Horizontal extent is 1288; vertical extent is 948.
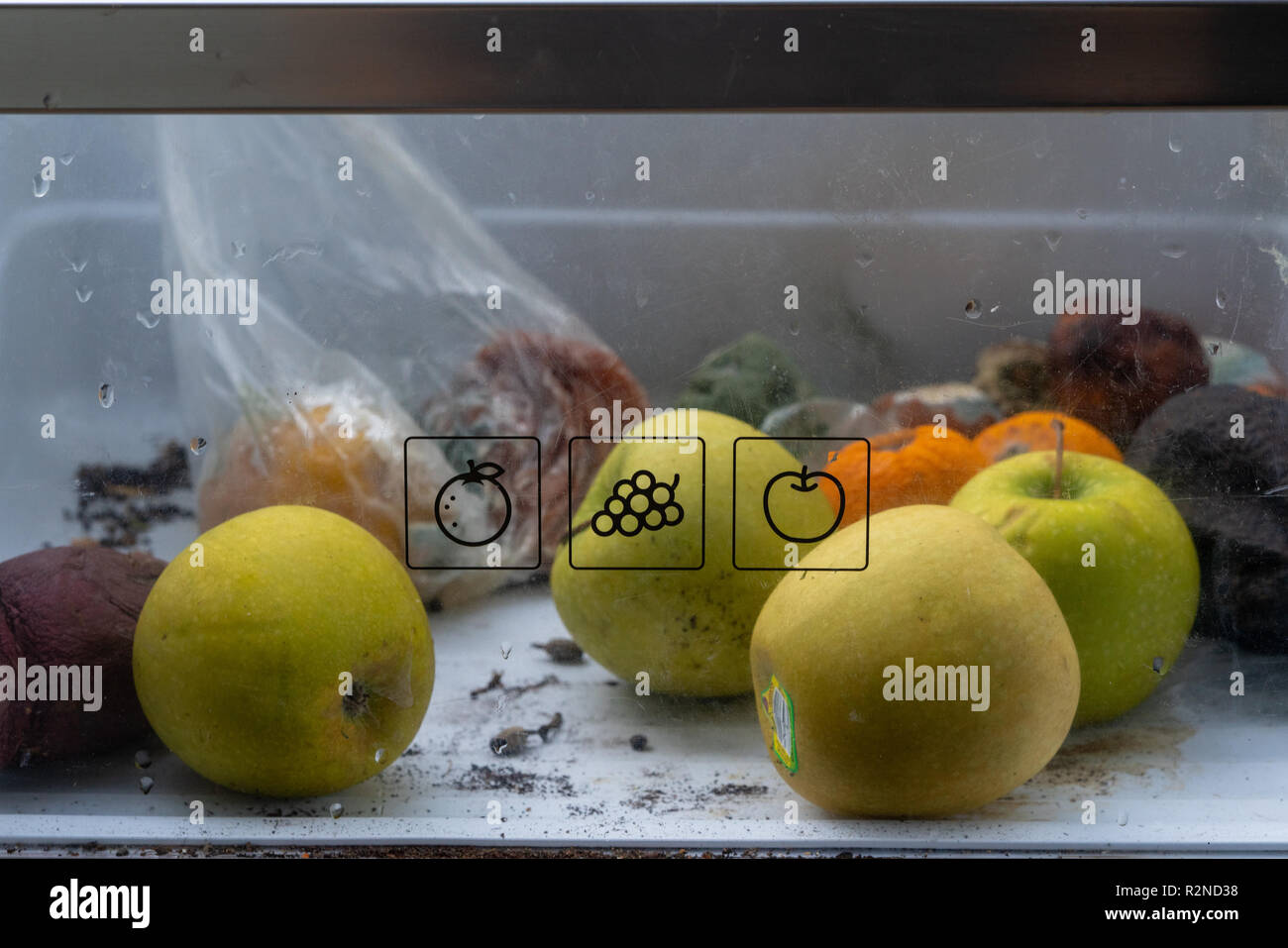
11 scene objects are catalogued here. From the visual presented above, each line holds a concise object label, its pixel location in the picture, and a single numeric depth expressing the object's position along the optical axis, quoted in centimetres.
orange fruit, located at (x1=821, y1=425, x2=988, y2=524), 58
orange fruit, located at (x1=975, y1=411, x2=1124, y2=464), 59
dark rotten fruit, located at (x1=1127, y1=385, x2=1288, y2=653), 58
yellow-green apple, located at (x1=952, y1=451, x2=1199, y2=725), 56
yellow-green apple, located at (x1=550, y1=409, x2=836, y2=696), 58
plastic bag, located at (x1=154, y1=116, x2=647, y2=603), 58
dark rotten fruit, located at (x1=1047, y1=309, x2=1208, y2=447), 57
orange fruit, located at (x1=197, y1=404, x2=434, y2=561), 59
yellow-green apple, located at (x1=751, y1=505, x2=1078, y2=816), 50
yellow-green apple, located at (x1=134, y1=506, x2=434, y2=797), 52
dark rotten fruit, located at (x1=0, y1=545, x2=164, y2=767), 58
